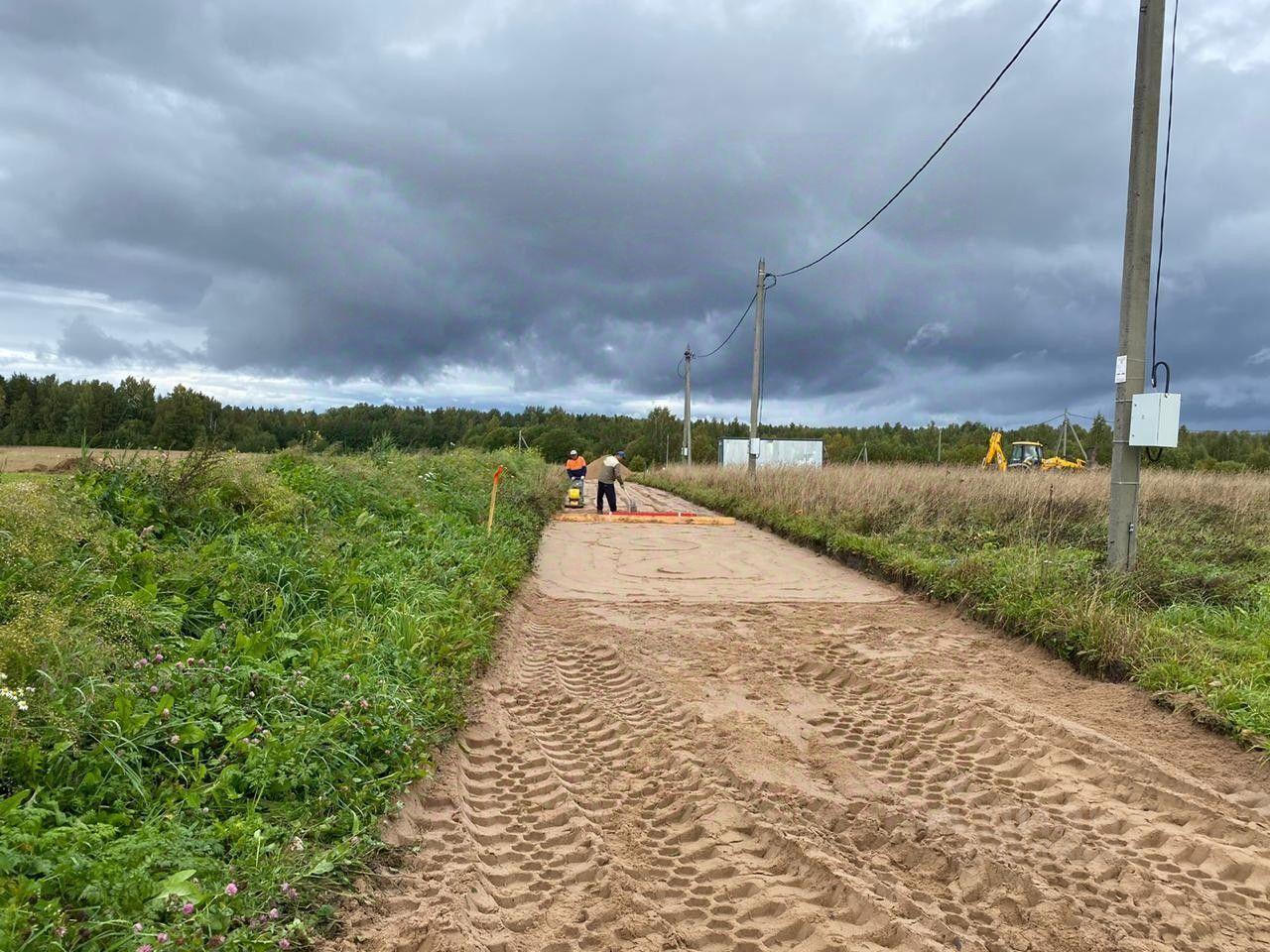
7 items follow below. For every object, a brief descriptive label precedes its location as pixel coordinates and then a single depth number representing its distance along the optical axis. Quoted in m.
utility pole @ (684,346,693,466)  41.55
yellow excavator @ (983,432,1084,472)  31.61
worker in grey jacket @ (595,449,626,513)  19.86
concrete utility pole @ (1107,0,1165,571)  7.53
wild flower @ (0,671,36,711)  3.06
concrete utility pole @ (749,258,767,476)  24.19
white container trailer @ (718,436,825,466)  39.59
